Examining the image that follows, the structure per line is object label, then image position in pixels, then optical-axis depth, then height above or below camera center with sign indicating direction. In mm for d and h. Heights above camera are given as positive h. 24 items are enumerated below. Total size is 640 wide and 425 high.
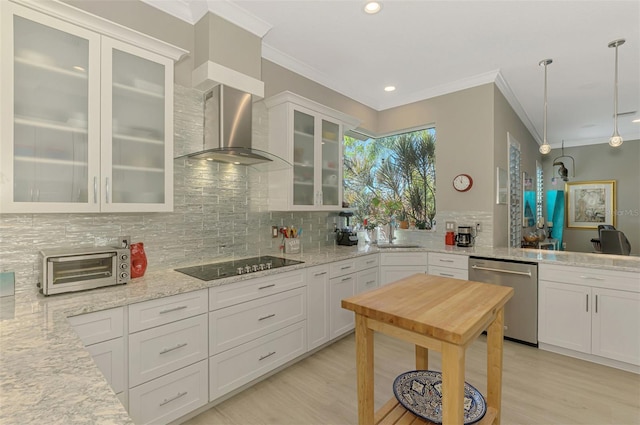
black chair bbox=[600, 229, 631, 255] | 4566 -484
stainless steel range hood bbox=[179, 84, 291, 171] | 2434 +693
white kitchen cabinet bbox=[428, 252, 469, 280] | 3348 -605
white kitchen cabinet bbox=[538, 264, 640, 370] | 2557 -906
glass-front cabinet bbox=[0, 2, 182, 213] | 1574 +531
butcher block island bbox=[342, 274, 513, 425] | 1304 -520
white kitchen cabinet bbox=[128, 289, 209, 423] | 1697 -864
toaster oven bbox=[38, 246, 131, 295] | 1639 -330
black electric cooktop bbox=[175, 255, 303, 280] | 2186 -445
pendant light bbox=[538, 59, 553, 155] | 3042 +1560
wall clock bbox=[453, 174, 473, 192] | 3733 +353
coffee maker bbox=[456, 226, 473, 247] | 3666 -310
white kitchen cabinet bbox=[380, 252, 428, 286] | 3576 -619
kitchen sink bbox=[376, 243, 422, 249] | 3830 -437
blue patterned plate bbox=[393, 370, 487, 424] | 1587 -1041
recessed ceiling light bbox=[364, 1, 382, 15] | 2352 +1588
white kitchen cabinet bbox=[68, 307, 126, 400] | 1524 -663
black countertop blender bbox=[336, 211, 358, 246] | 3842 -328
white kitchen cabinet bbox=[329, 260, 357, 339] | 2961 -809
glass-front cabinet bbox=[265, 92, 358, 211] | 3002 +617
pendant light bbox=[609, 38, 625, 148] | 2830 +693
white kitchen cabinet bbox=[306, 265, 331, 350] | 2727 -873
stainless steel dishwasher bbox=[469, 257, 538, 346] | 2979 -799
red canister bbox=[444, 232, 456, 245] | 3838 -339
